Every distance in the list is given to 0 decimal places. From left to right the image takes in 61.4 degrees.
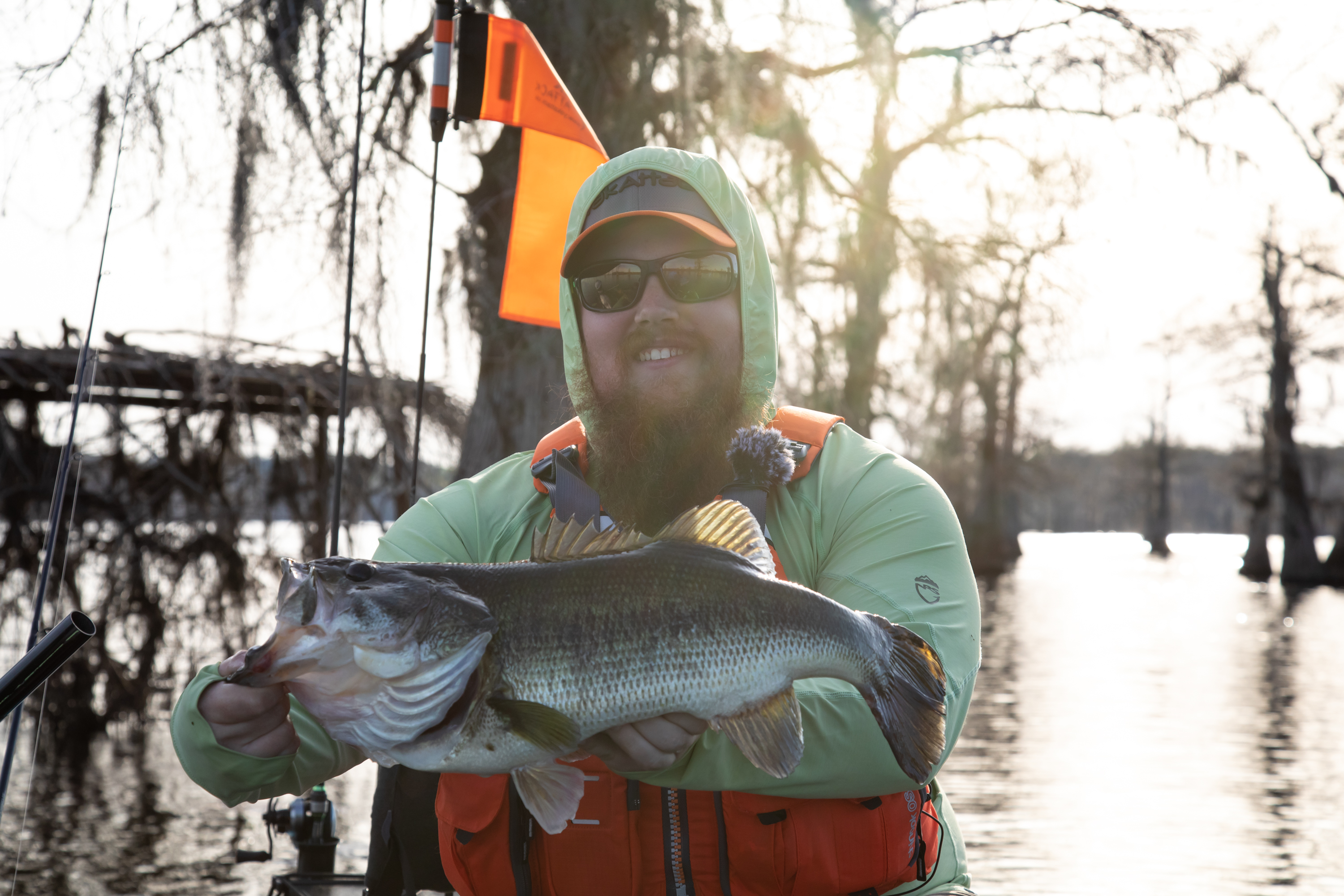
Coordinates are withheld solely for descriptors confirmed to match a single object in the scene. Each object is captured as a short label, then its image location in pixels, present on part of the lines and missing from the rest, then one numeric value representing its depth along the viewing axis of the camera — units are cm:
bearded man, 230
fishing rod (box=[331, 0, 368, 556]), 349
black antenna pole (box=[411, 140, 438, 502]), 395
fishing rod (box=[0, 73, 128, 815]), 259
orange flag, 511
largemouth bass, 184
